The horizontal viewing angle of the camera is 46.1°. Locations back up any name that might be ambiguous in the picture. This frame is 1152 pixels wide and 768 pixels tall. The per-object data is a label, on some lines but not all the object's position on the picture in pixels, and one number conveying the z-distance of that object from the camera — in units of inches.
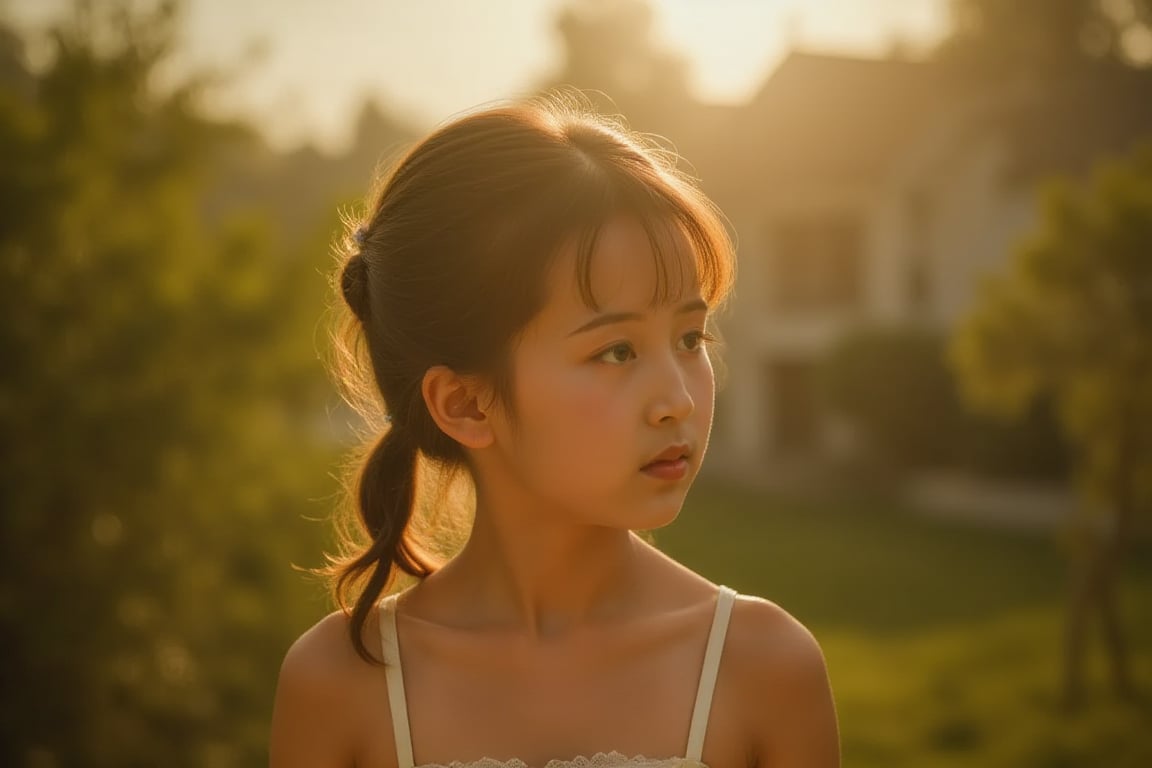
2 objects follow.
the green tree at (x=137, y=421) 214.7
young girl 85.0
